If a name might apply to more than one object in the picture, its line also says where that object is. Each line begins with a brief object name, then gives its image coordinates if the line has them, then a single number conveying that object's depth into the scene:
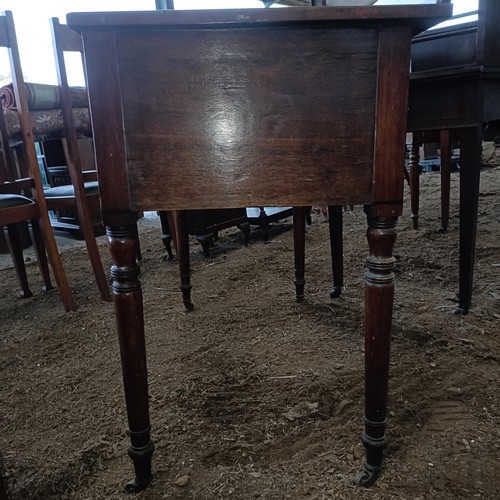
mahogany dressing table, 0.63
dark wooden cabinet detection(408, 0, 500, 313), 1.23
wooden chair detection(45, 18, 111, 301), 1.82
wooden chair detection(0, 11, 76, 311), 1.64
